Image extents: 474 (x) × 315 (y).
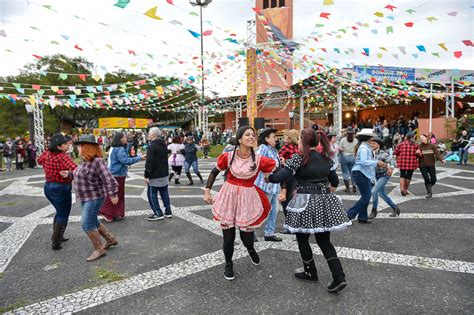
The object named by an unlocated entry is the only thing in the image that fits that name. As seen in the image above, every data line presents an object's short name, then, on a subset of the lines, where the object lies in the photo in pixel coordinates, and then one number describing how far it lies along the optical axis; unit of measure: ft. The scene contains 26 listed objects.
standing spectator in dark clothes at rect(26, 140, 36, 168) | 51.72
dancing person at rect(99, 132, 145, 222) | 18.53
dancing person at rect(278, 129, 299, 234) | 16.42
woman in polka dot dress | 9.83
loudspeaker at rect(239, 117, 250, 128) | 26.36
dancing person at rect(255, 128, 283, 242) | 14.60
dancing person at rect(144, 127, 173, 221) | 18.65
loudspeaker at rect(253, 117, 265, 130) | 35.50
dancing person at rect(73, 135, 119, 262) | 13.02
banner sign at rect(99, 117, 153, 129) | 116.57
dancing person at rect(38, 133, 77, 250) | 14.20
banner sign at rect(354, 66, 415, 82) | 66.18
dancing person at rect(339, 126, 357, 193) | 26.53
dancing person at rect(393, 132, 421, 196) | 24.32
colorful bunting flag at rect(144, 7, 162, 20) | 18.75
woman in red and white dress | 10.87
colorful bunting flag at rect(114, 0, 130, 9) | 17.72
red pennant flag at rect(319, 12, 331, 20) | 23.24
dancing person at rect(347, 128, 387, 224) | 16.90
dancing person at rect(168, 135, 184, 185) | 31.63
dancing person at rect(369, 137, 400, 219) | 18.03
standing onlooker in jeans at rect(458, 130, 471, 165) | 43.47
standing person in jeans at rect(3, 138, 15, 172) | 47.01
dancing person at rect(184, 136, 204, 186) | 32.01
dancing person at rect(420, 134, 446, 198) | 24.89
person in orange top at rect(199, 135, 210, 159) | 61.98
